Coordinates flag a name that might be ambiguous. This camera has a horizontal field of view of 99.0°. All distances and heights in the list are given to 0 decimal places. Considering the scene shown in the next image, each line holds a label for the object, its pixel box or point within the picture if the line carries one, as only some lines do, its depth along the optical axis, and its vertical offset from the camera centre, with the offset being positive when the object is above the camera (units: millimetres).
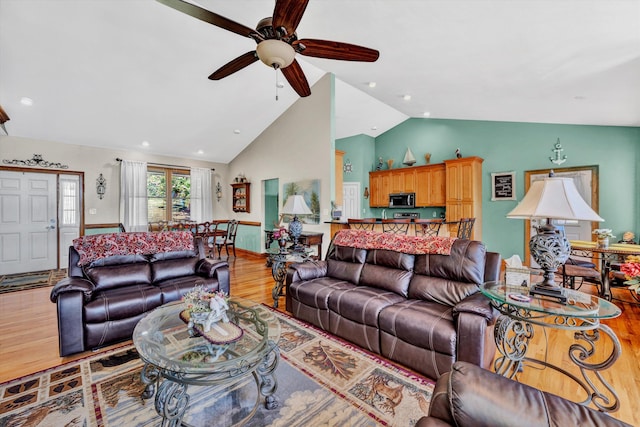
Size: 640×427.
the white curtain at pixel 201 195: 7504 +505
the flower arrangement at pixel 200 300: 1935 -652
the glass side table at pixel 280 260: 3553 -619
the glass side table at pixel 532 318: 1532 -651
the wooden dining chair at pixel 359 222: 4923 -169
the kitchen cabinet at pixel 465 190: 5977 +502
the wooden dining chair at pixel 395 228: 5710 -328
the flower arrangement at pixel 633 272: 1884 -423
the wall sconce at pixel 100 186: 6086 +612
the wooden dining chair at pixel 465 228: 5191 -308
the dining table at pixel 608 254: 3457 -541
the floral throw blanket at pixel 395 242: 2646 -318
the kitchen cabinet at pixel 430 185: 6609 +687
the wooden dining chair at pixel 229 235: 6724 -541
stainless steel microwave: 7109 +334
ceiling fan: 2082 +1513
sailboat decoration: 7094 +1417
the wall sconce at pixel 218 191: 8070 +655
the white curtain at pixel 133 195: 6324 +427
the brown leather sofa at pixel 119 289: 2397 -785
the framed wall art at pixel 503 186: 5773 +578
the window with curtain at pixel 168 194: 6891 +496
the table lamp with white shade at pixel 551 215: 1706 -18
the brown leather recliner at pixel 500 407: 786 -590
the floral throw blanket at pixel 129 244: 2986 -368
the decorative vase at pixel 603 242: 3668 -407
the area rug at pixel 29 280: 4384 -1163
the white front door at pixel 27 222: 5168 -166
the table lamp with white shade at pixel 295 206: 3701 +94
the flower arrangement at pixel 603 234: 3727 -298
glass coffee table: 1465 -838
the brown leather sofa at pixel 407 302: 1949 -794
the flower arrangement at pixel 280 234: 3746 -291
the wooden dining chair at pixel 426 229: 5581 -352
